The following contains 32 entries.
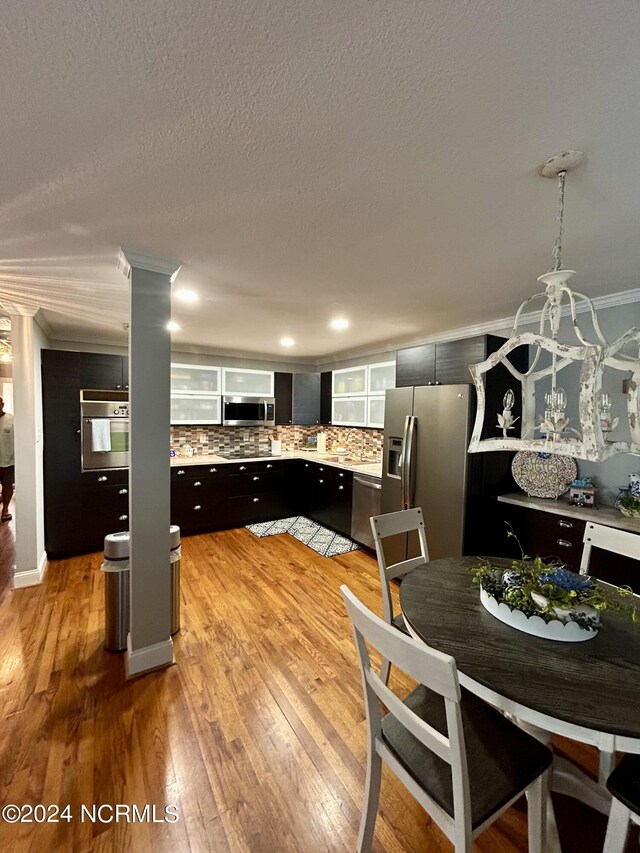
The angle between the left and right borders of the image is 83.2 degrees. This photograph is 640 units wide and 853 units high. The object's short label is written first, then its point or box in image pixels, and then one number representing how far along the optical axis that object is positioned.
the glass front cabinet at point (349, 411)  4.75
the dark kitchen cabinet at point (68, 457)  3.68
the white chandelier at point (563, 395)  1.23
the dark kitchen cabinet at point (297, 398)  5.37
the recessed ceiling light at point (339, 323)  3.39
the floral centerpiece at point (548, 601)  1.27
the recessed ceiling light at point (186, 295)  2.66
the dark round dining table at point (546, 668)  0.96
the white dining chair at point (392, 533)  1.96
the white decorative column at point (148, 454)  2.05
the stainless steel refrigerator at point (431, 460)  2.93
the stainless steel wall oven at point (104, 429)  3.81
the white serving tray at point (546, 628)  1.26
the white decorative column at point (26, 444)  3.07
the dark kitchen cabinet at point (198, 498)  4.38
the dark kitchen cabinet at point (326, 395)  5.43
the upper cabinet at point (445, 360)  3.01
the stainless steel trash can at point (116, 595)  2.33
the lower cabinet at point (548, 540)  2.24
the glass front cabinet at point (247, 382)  5.02
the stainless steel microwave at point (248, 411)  4.96
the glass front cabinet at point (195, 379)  4.66
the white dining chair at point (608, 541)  1.81
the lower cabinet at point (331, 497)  4.44
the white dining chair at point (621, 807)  1.00
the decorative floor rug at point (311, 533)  4.18
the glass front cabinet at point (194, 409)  4.66
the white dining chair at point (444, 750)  0.93
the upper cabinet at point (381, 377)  4.35
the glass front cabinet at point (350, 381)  4.80
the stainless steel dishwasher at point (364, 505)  3.95
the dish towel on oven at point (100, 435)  3.84
